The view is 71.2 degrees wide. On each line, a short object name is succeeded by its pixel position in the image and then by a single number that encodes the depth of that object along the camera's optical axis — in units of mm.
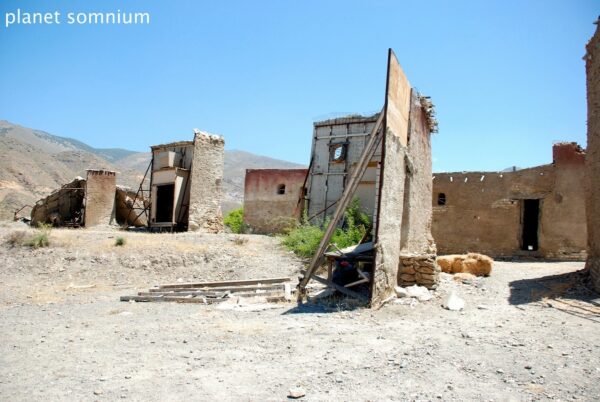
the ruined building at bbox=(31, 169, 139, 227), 17344
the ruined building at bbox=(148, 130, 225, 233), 16453
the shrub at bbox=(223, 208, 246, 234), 21661
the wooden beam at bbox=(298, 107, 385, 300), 7531
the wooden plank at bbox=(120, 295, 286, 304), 8125
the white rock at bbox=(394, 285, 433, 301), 7775
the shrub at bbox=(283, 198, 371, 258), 12445
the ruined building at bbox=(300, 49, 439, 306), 7277
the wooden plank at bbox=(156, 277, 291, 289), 9703
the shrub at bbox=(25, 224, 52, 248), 11828
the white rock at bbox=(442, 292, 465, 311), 7250
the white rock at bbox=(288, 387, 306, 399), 3769
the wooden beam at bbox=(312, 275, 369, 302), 7317
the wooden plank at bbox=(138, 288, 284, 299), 8562
